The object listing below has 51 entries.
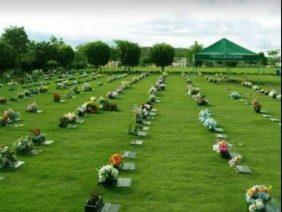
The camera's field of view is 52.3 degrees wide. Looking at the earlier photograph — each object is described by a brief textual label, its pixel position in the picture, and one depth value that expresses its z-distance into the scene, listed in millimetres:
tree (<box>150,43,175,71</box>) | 49909
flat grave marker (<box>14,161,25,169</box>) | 7963
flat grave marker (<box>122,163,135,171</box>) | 7868
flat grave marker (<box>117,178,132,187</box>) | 7013
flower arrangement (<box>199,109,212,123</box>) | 13132
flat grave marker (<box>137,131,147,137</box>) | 11111
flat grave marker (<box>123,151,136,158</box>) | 8803
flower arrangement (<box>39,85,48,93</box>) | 22532
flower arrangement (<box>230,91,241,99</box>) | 20720
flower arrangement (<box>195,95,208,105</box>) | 17893
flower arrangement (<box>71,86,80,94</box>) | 21931
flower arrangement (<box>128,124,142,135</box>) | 11235
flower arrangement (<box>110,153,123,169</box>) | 7534
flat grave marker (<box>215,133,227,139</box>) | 10933
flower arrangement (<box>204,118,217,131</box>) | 11921
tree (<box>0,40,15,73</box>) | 36050
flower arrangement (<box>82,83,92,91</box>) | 23624
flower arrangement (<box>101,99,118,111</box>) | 15822
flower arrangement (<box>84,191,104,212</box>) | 5727
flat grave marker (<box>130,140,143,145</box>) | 10078
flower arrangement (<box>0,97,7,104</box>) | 17638
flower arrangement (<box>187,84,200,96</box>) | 21445
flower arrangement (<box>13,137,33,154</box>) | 8902
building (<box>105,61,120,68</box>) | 73533
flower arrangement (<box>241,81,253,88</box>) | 27867
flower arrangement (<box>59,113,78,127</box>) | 12100
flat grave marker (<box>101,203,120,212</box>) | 5918
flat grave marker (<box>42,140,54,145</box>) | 9956
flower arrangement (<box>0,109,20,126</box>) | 12198
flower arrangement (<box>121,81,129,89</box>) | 24954
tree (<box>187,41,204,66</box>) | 68491
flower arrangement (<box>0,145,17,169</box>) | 7797
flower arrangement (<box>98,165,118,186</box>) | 6899
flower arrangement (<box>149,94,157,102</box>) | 18828
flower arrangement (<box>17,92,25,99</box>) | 19755
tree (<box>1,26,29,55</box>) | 47884
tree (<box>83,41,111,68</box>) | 51219
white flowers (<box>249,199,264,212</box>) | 5777
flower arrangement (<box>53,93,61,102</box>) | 18553
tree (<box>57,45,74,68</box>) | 53542
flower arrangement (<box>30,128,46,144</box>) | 9877
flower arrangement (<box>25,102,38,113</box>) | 15227
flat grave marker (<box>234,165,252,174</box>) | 7862
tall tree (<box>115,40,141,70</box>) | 50306
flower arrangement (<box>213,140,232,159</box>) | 8809
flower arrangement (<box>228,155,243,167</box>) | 8149
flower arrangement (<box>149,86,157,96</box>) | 21790
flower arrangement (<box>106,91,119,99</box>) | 19713
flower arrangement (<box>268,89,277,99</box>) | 21175
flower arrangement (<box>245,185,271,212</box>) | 5827
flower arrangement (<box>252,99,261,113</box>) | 15830
